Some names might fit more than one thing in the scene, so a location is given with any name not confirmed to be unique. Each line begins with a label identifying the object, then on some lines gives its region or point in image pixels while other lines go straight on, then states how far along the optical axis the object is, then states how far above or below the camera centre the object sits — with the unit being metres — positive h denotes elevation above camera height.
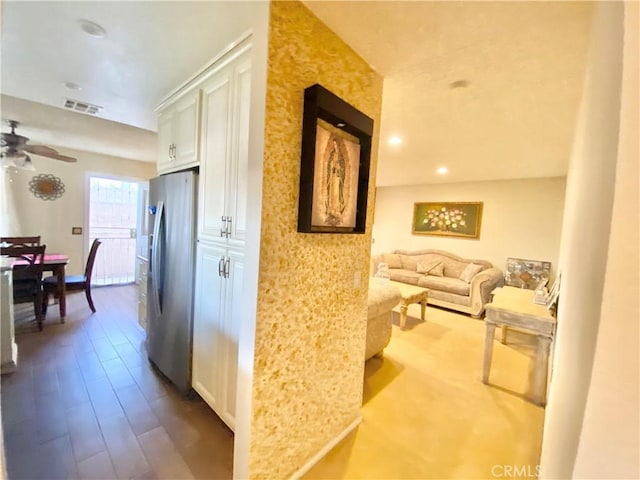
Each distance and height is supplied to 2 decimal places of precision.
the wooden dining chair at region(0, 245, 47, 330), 2.95 -0.80
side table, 2.17 -0.73
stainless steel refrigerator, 1.97 -0.44
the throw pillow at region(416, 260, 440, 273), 5.29 -0.67
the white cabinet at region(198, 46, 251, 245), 1.58 +0.44
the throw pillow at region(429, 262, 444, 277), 5.20 -0.73
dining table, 3.23 -0.76
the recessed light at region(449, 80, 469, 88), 1.79 +1.02
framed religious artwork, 1.30 +0.34
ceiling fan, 2.75 +0.64
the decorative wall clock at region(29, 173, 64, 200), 4.23 +0.38
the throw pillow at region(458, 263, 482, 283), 4.71 -0.67
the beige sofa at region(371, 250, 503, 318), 4.32 -0.79
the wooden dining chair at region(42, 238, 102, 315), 3.38 -0.93
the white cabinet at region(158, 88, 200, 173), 1.99 +0.69
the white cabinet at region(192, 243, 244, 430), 1.65 -0.70
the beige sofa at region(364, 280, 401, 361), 2.53 -0.87
